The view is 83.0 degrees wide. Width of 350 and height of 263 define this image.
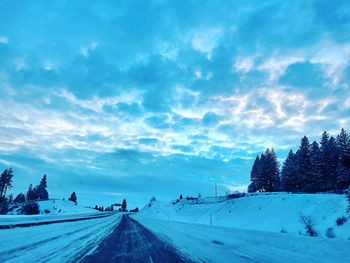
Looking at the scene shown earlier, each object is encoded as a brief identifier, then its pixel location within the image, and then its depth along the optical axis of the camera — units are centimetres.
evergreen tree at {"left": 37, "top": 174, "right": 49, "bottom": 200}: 9212
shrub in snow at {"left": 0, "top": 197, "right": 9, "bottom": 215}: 5095
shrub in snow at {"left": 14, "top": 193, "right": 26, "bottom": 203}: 11438
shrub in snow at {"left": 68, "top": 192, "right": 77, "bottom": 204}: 13815
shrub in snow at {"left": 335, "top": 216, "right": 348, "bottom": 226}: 1841
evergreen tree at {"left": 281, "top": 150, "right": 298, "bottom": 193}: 5391
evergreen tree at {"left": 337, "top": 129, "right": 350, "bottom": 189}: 4031
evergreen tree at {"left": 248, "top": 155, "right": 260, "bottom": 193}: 6738
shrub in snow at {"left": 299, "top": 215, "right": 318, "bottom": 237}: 1582
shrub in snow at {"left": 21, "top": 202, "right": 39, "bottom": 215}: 4897
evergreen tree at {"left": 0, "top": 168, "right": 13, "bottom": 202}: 6506
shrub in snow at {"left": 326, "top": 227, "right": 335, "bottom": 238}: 1564
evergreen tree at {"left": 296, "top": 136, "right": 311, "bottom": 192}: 5045
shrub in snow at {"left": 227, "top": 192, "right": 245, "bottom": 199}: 5384
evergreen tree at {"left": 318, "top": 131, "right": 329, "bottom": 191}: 4609
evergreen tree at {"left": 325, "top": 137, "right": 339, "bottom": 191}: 4528
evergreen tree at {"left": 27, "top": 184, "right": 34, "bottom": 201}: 9766
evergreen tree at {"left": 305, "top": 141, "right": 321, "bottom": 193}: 4669
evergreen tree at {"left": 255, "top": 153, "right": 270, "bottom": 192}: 6244
